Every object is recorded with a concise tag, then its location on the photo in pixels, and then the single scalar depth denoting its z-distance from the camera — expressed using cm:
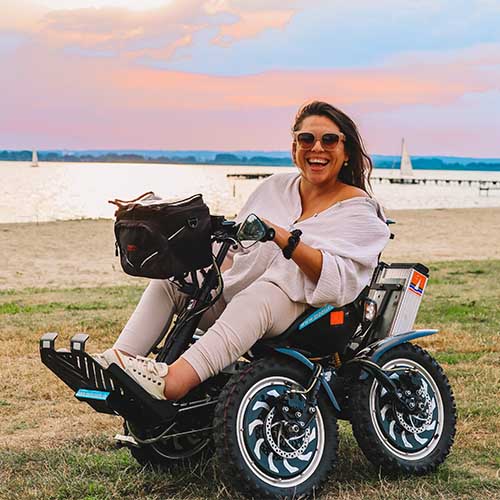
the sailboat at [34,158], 17412
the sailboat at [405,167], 12875
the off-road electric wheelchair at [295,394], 375
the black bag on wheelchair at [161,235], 378
